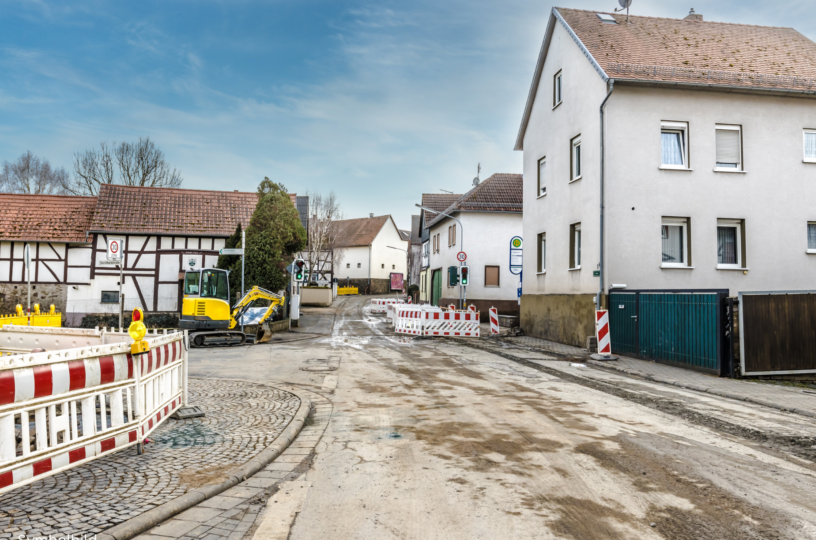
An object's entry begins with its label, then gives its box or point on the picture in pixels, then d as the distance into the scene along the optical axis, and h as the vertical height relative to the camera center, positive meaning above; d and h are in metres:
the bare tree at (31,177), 49.06 +9.97
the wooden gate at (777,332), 11.80 -0.71
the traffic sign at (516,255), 22.75 +1.66
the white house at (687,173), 17.41 +3.78
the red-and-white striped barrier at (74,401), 3.92 -0.84
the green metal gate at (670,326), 12.34 -0.71
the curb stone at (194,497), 3.61 -1.48
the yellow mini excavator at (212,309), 19.17 -0.50
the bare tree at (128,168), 43.00 +9.43
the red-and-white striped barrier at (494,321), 23.58 -1.03
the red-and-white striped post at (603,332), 15.07 -0.93
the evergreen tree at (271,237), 26.16 +2.69
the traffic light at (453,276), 24.08 +0.82
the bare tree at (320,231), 59.25 +6.83
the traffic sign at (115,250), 15.38 +1.17
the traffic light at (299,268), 23.77 +1.10
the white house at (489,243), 34.97 +3.19
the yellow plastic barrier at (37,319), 15.66 -0.75
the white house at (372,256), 75.62 +5.16
